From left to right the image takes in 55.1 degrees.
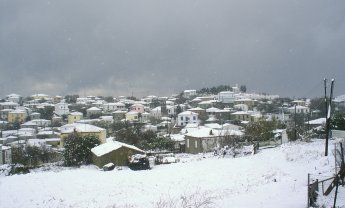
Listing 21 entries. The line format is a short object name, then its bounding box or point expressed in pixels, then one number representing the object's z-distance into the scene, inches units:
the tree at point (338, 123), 1564.6
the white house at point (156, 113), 5088.1
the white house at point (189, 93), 7716.5
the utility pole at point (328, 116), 968.6
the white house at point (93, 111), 5183.1
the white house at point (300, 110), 4993.6
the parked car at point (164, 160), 1346.5
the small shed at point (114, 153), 1307.8
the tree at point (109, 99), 7430.6
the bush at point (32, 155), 1971.8
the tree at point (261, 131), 1775.3
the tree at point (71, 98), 7185.5
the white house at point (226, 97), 6274.6
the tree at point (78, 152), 1443.2
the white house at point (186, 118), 4072.3
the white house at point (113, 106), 5836.6
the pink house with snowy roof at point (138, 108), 5442.9
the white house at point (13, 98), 6879.9
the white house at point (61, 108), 5246.1
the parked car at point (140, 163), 1206.9
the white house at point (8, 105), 5593.0
